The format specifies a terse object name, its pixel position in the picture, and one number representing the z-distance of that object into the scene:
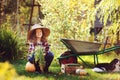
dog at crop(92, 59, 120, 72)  7.22
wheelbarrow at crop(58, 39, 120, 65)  6.95
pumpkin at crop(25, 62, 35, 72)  6.56
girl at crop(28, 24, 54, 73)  6.46
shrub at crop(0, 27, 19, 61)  8.20
